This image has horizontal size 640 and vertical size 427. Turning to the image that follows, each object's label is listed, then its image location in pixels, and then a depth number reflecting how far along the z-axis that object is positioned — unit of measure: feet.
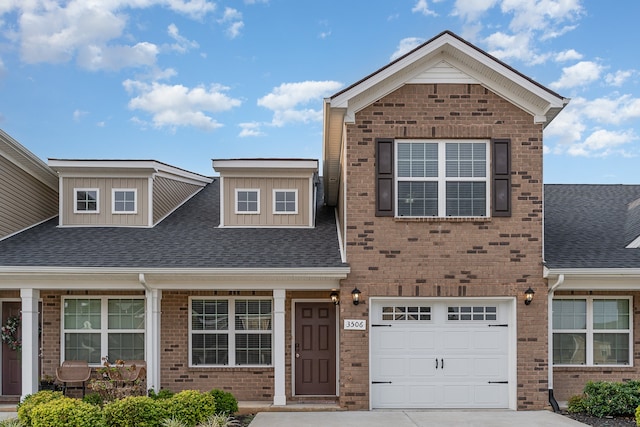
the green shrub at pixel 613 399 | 32.40
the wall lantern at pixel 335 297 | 36.41
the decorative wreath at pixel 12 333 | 38.52
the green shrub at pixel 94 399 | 32.36
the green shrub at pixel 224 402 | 31.54
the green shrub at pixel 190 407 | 28.73
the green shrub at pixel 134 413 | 28.32
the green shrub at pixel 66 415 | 27.50
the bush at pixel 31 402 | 28.76
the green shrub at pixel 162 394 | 32.63
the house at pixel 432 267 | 33.86
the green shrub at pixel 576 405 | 33.47
